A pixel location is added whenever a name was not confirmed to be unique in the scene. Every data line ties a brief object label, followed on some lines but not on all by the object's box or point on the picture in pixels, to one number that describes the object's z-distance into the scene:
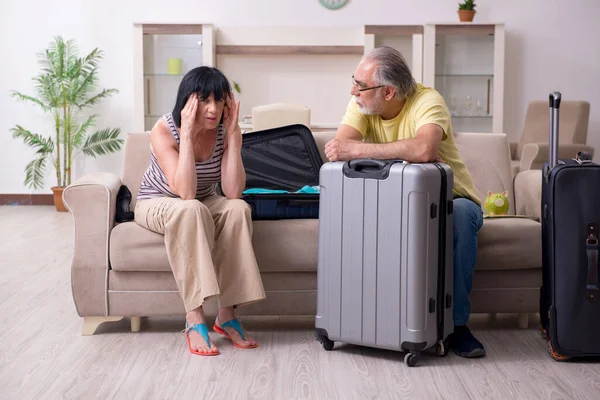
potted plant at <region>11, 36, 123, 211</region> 6.43
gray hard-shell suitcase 2.38
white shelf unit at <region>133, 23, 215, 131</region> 6.16
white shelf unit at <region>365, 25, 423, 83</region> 6.21
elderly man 2.55
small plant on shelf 6.25
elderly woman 2.55
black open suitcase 3.13
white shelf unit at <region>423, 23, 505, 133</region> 6.19
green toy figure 3.00
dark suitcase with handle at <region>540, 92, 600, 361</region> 2.38
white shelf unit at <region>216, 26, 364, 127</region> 6.42
